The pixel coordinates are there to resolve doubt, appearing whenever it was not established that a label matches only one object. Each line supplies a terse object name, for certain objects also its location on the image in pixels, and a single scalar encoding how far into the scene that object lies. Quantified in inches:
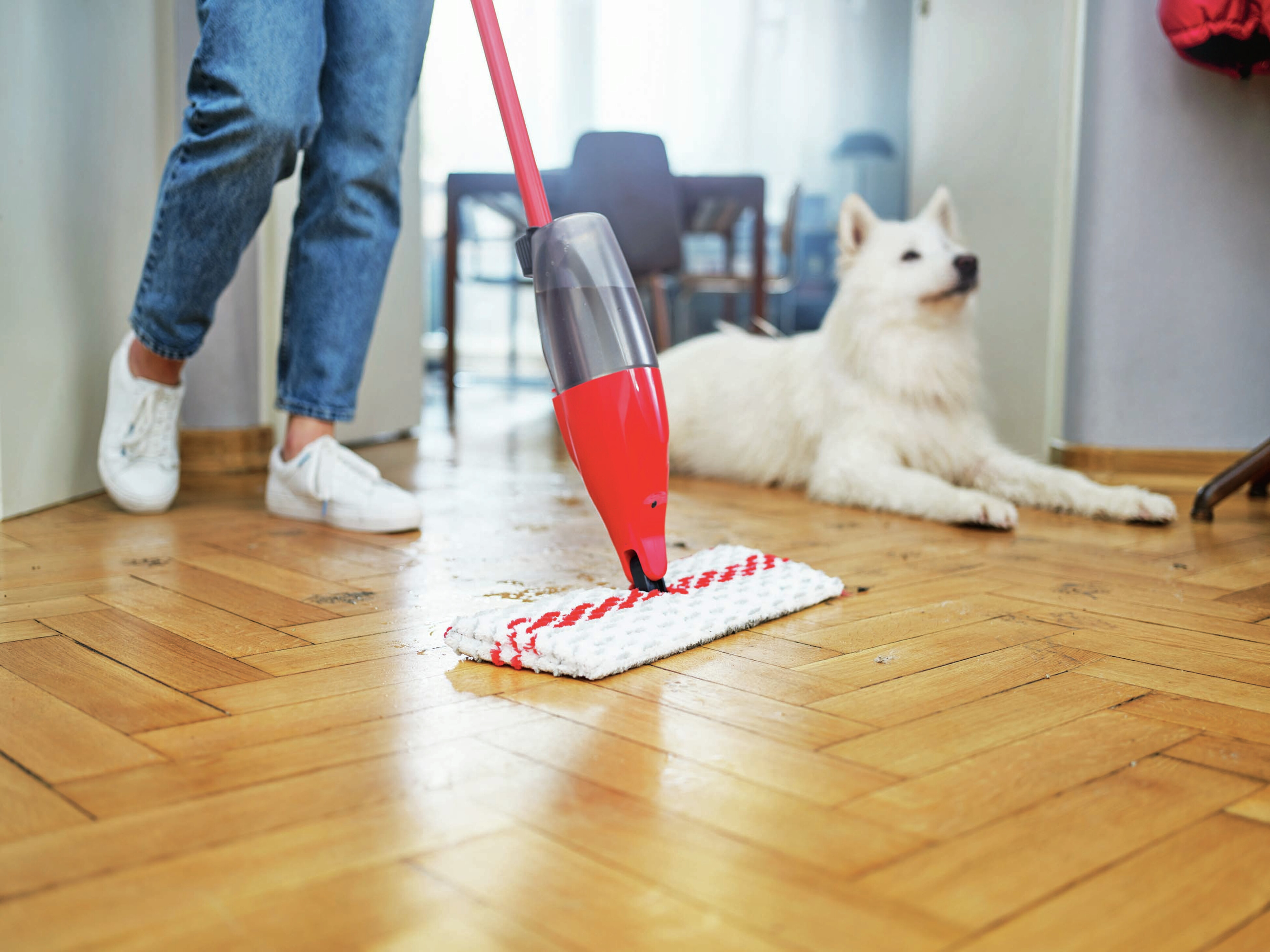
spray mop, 33.6
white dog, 71.8
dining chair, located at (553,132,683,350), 115.1
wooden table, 129.3
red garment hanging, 70.6
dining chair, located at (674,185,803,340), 156.5
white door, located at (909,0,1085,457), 90.4
